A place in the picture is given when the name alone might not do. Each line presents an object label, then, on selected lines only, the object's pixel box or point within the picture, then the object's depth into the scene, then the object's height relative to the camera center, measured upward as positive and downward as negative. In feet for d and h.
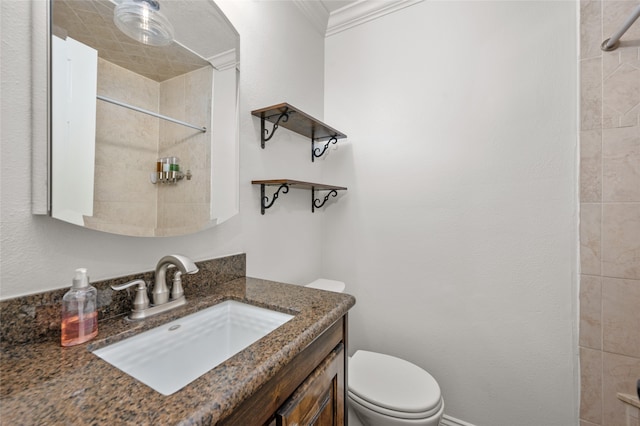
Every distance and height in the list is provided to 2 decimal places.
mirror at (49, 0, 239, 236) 2.15 +0.91
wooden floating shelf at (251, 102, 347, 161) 3.99 +1.55
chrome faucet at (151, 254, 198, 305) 2.36 -0.67
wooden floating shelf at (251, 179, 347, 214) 3.91 +0.44
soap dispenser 1.92 -0.76
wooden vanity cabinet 1.71 -1.43
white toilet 3.46 -2.58
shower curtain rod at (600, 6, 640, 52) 2.94 +2.28
